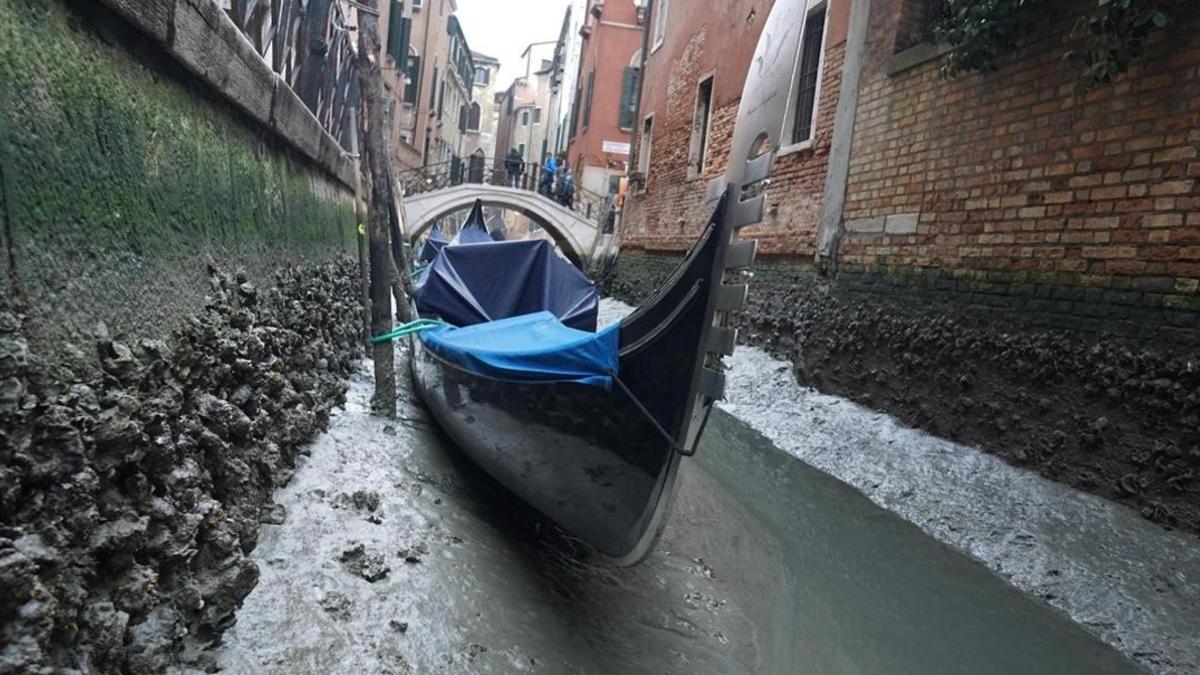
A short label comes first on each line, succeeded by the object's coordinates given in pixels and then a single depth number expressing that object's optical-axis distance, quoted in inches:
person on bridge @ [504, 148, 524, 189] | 757.3
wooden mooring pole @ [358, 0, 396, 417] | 173.8
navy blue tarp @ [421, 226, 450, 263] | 480.9
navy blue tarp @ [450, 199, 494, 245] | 444.1
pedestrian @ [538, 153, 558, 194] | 756.0
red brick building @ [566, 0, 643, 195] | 809.5
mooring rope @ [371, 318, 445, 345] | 174.7
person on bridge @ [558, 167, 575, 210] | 727.7
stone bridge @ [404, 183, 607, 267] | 693.9
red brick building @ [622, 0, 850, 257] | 265.9
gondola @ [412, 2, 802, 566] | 108.2
